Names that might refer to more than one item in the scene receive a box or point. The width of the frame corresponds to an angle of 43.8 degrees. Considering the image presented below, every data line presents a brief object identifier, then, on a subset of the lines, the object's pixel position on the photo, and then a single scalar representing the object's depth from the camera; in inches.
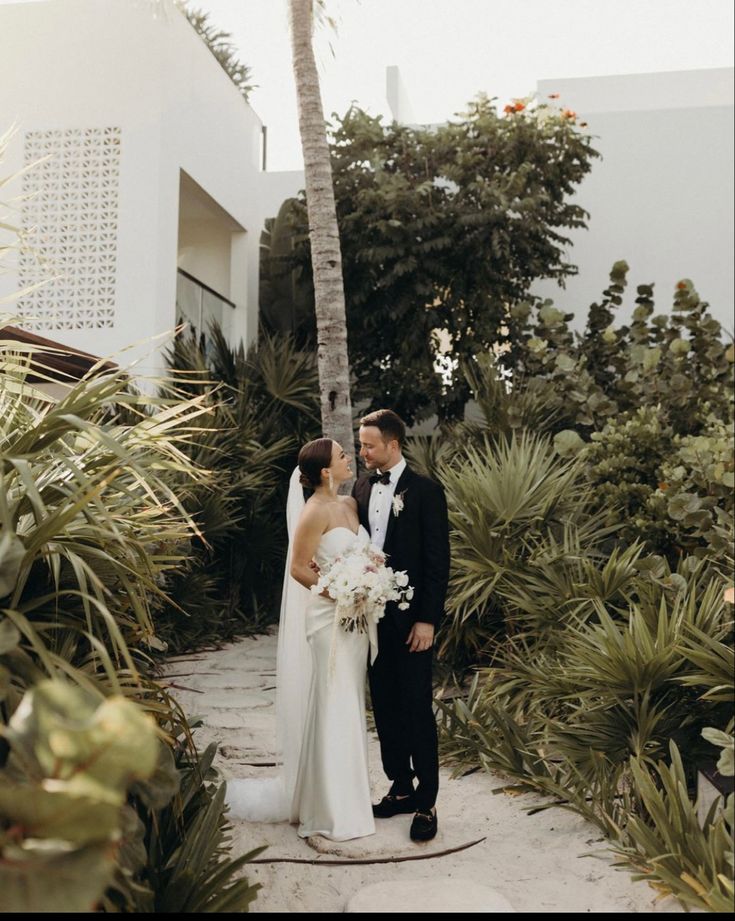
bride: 176.9
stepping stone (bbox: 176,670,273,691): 306.7
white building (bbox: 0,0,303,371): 411.5
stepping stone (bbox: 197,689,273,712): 278.8
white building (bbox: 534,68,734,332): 587.2
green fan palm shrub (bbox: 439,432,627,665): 264.4
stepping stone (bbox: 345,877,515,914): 144.1
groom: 179.8
